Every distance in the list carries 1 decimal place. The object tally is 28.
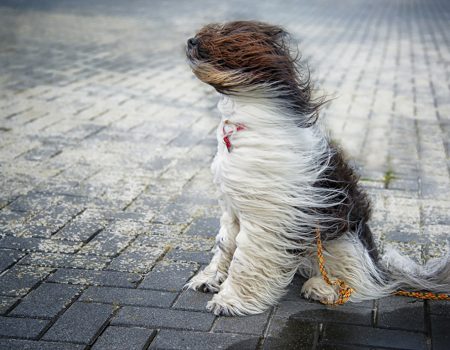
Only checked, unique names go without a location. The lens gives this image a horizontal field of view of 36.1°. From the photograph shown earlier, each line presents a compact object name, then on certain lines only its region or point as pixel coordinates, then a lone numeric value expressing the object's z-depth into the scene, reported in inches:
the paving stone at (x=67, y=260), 149.3
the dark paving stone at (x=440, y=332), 117.5
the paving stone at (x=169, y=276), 140.0
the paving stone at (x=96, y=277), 141.1
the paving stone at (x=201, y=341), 117.1
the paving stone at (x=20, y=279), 137.3
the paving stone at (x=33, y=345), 116.2
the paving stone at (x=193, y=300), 131.0
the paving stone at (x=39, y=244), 157.3
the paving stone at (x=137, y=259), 148.8
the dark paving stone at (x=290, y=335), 117.8
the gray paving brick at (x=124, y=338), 117.0
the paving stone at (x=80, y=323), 119.6
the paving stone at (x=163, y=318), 124.1
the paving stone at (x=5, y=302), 129.9
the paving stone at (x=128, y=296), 132.8
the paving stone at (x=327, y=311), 126.3
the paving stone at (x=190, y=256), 153.3
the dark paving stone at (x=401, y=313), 124.4
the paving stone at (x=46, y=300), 128.5
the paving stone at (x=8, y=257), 149.1
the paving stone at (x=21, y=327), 120.6
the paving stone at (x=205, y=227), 169.8
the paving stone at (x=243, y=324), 122.3
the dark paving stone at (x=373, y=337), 117.9
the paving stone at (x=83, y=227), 165.4
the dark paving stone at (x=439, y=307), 128.5
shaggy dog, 112.7
